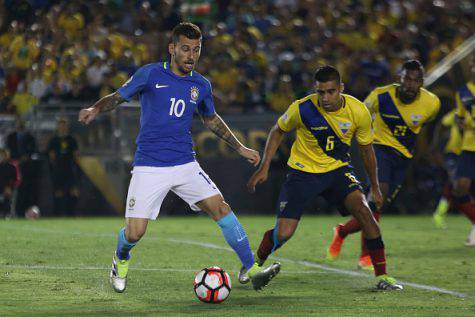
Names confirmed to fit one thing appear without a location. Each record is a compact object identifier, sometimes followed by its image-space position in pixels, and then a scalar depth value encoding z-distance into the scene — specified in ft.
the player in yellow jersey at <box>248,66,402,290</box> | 62.23
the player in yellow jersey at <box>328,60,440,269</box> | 77.36
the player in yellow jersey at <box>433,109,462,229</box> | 106.83
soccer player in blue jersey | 56.34
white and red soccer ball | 55.11
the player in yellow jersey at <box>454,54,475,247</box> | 92.02
